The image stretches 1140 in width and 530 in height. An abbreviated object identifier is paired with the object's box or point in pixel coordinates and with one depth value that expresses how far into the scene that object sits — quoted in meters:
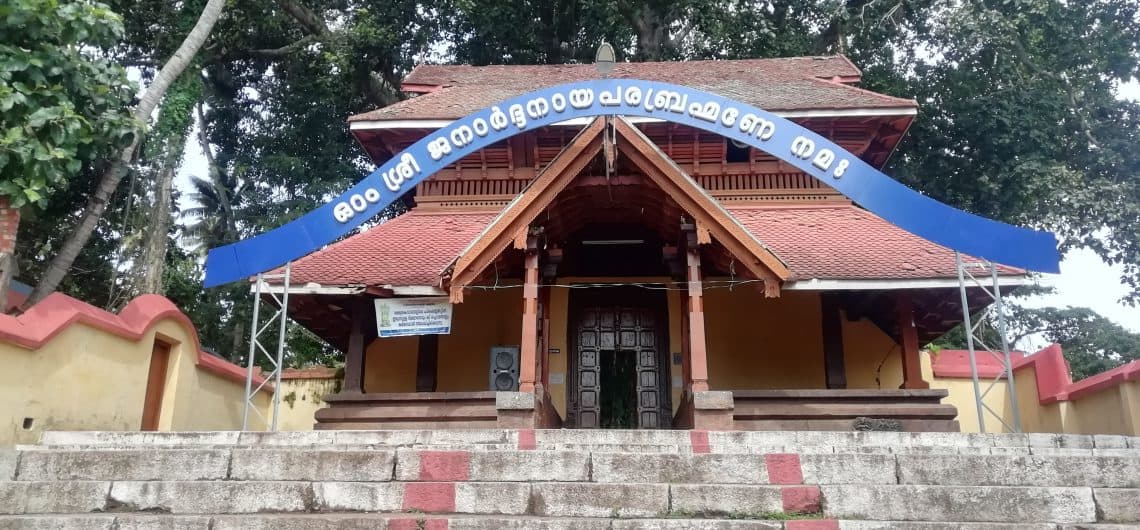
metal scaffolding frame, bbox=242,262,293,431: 8.29
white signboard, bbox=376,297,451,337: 9.84
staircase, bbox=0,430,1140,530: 5.54
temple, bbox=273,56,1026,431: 8.80
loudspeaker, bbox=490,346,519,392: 10.88
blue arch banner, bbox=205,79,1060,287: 8.73
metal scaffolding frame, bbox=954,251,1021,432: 7.98
